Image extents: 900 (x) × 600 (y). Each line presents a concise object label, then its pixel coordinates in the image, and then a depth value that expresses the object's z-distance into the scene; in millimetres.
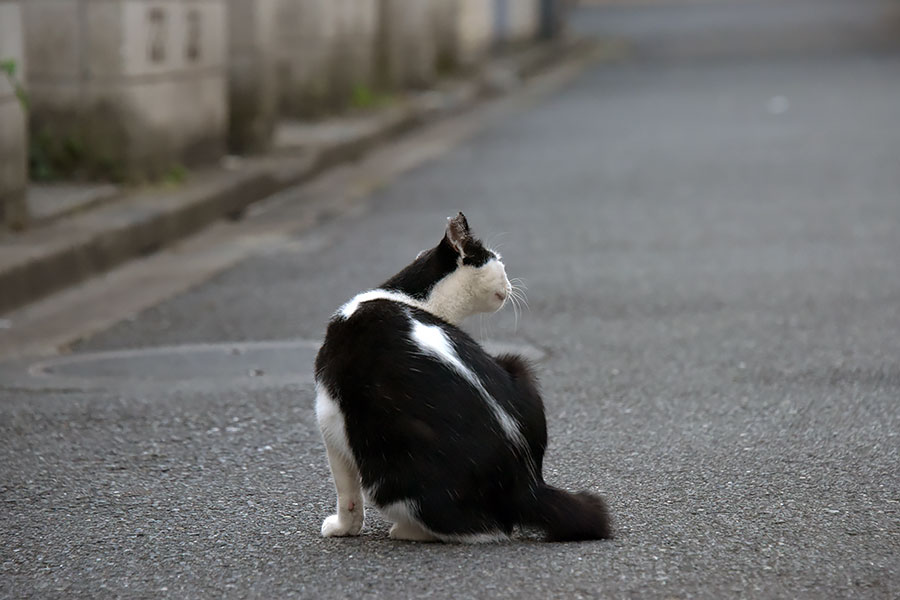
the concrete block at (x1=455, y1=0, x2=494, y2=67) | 22438
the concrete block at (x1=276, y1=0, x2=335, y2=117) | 15383
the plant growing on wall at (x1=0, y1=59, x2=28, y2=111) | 8594
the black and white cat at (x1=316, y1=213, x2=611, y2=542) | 4016
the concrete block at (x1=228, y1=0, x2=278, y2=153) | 12828
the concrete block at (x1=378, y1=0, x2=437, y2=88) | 18422
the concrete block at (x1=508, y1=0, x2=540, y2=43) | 29844
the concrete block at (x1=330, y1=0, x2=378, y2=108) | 16656
